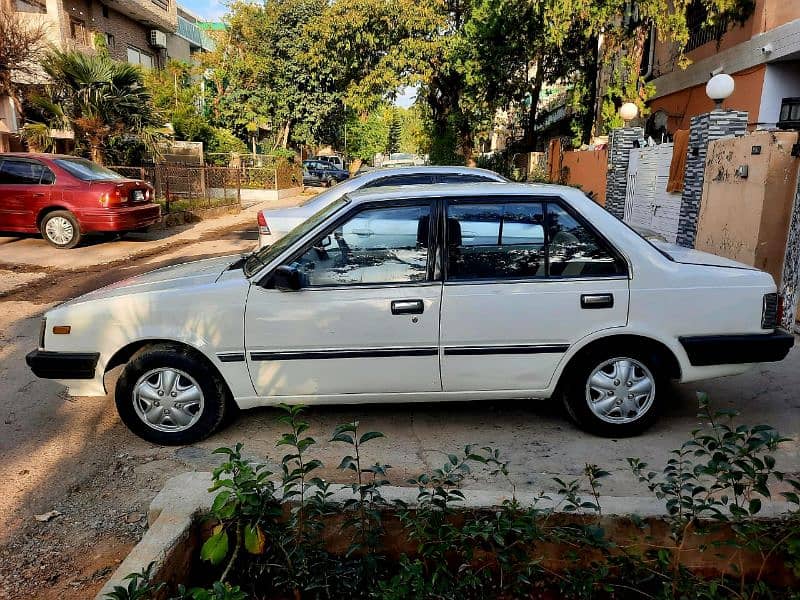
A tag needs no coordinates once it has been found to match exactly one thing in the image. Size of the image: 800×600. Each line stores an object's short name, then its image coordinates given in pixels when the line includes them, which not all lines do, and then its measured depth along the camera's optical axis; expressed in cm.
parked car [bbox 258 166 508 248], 748
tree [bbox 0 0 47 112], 1496
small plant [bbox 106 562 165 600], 171
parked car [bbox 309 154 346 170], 3719
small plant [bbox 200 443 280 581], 205
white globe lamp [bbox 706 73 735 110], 938
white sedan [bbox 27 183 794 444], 372
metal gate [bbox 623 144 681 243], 1049
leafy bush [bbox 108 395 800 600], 203
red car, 1099
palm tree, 1383
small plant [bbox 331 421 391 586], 211
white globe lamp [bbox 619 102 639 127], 1495
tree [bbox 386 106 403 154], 9381
